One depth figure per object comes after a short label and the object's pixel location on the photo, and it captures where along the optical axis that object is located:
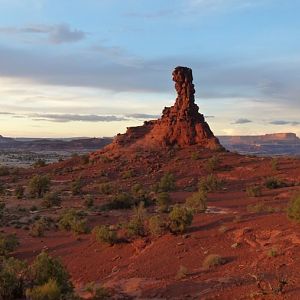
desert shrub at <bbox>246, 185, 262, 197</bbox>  33.84
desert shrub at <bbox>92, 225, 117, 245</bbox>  19.61
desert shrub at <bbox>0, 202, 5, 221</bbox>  31.66
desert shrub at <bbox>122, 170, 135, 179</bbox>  50.84
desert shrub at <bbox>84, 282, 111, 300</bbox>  12.28
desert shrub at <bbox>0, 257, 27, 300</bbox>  11.38
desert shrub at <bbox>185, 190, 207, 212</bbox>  25.96
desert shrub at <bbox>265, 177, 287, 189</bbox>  38.72
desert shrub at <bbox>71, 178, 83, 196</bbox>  42.34
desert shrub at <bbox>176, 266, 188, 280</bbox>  14.33
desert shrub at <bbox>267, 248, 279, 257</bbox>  14.30
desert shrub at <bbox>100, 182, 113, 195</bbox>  42.00
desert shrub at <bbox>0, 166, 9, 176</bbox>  61.88
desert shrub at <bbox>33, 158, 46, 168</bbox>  67.47
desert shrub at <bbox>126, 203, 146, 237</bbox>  19.52
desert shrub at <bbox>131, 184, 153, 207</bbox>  33.31
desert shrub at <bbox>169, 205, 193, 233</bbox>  19.05
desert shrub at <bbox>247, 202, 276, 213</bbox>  22.41
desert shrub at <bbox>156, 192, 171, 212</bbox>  31.88
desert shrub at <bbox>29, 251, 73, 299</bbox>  11.97
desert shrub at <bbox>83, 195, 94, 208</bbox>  34.27
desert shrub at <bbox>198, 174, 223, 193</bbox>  39.66
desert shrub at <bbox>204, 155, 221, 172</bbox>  50.38
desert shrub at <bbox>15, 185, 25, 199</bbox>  41.52
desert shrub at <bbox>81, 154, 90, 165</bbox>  63.17
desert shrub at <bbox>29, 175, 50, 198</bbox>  42.19
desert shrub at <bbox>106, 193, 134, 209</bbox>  32.78
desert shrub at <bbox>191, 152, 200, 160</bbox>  54.60
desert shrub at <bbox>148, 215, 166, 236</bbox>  19.05
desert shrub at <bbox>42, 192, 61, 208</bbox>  34.81
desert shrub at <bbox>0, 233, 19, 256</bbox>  20.23
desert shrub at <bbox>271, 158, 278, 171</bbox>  48.47
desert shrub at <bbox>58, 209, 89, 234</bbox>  23.44
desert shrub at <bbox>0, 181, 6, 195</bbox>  45.39
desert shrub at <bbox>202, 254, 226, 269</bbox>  14.72
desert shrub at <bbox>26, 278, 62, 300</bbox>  10.52
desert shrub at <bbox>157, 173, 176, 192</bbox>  41.19
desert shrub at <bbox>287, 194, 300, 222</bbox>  16.97
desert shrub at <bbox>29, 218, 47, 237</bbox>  24.17
